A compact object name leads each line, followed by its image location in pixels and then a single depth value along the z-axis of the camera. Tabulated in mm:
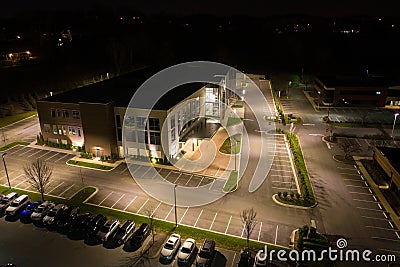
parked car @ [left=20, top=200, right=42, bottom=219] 29688
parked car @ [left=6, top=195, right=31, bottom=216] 29828
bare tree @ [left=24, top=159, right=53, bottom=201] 31725
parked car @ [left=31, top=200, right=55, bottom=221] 28922
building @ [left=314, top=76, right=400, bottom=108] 66375
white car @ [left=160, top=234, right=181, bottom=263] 24375
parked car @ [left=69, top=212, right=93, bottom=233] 27752
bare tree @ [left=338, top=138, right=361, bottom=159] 41988
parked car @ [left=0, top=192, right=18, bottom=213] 30594
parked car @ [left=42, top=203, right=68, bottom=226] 28391
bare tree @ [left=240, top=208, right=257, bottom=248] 25438
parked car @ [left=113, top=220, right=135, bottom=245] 26328
